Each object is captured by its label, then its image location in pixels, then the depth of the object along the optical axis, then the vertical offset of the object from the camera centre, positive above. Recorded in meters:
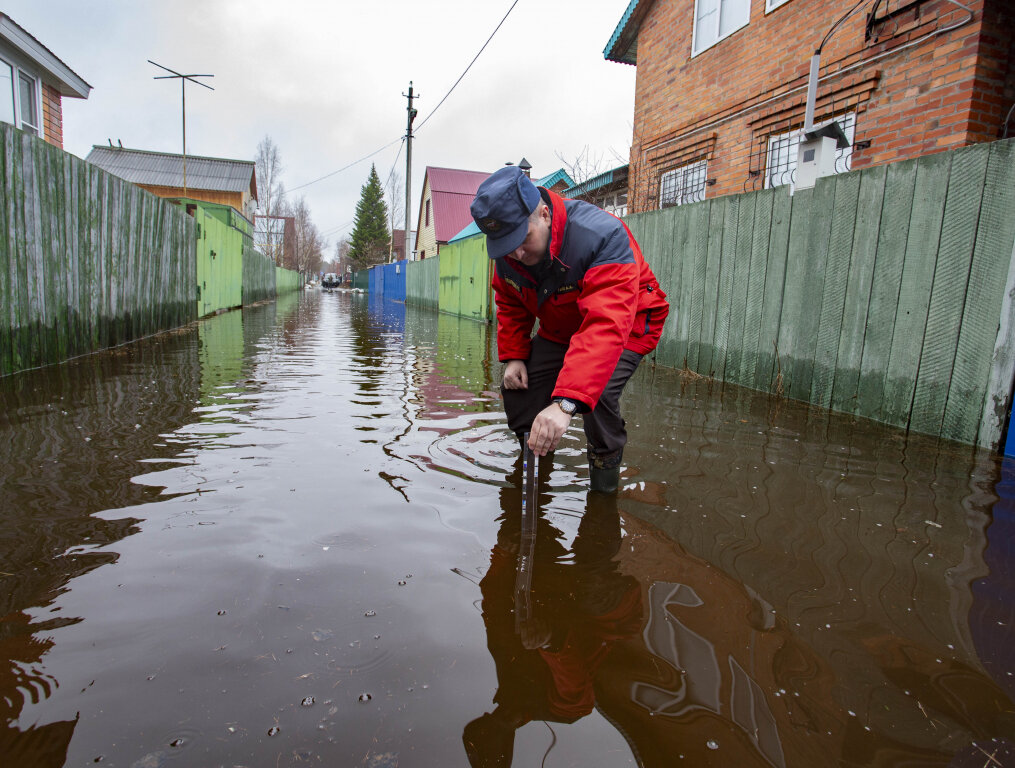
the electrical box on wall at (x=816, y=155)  5.23 +1.50
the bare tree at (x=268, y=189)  50.88 +8.50
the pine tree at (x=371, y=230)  64.06 +7.10
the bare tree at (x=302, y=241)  60.14 +5.77
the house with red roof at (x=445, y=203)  33.66 +5.62
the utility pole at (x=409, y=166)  28.56 +6.31
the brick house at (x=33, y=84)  12.50 +4.40
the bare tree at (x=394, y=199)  47.34 +8.10
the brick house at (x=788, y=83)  6.09 +3.11
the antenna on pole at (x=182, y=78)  17.18 +5.90
